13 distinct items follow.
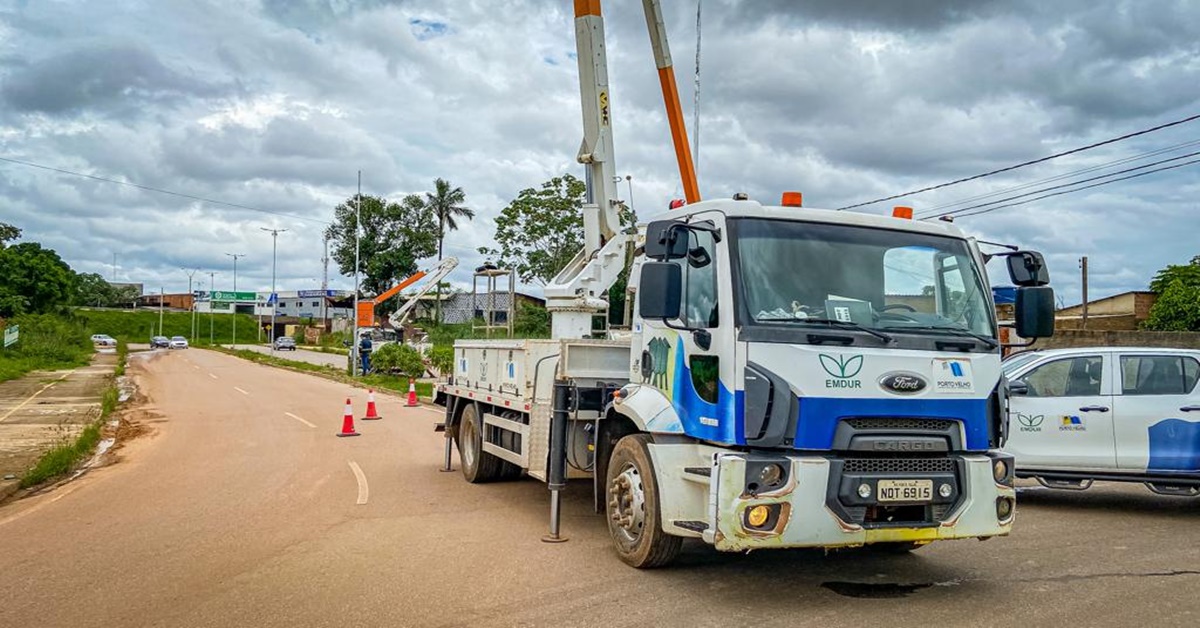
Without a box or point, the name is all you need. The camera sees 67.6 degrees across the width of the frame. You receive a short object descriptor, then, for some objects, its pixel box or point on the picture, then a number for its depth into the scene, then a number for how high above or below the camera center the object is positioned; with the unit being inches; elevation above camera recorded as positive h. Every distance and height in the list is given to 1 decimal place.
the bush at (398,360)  1293.1 -35.7
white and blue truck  215.5 -11.3
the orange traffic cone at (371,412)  741.9 -63.0
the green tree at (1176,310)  1210.6 +47.0
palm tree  2874.0 +429.0
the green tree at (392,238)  2915.8 +325.2
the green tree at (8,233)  3219.5 +364.9
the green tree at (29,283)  2095.2 +134.4
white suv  338.6 -29.2
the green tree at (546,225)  1691.7 +217.4
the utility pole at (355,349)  1402.6 -20.2
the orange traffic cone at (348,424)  628.8 -62.0
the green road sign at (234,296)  3607.3 +157.0
